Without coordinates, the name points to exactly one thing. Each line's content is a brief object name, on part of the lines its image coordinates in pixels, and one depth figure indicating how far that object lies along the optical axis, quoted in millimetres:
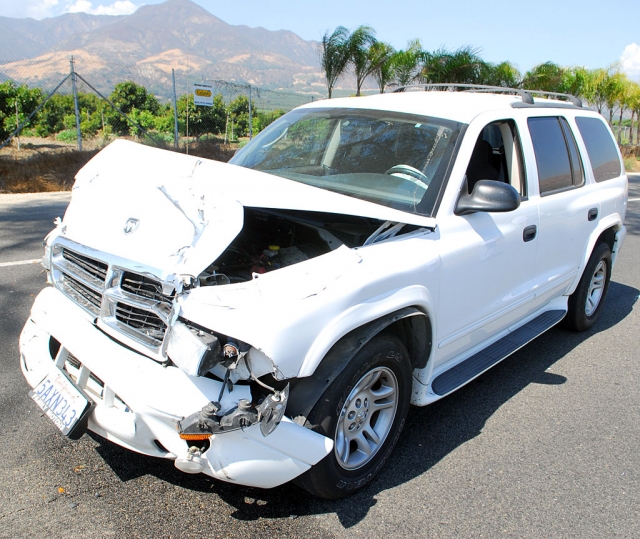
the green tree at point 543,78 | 25281
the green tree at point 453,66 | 20031
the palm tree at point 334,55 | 19234
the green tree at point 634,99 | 35438
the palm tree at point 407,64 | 20484
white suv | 2281
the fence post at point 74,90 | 12852
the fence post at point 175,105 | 14690
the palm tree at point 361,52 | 19344
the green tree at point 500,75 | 20844
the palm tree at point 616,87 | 33469
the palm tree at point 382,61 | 20125
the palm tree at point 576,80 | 31228
